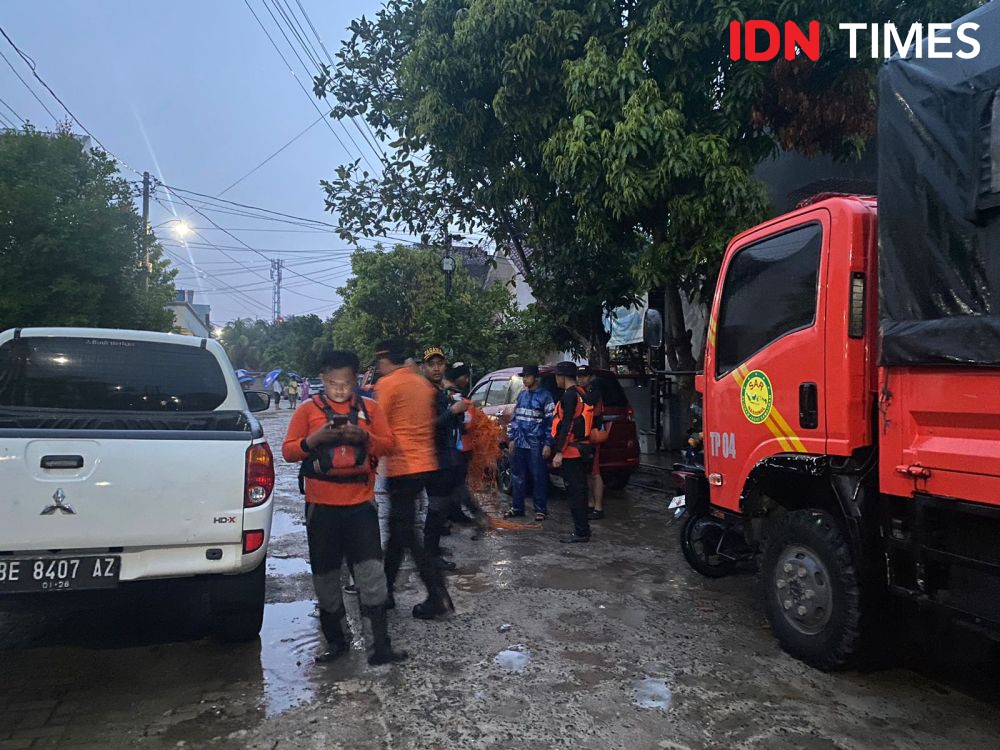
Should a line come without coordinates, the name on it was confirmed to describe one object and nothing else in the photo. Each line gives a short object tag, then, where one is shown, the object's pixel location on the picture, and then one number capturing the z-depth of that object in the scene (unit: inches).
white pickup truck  136.3
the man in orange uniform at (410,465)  188.7
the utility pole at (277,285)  2864.2
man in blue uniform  322.3
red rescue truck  118.8
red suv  385.7
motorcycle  210.8
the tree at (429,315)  732.7
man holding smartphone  159.3
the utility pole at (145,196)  951.3
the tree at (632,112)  318.7
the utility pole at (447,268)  741.7
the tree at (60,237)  486.9
